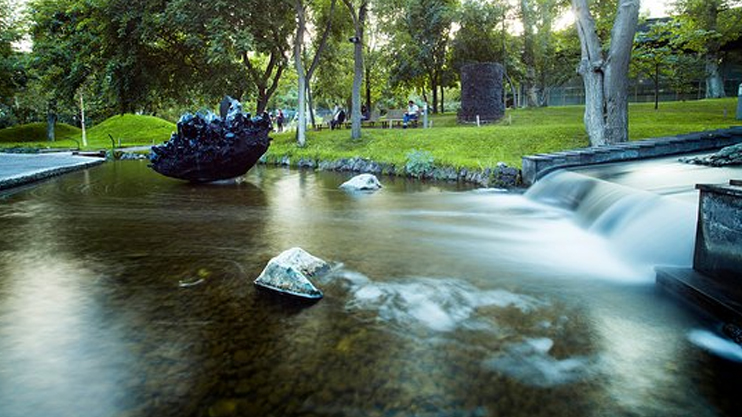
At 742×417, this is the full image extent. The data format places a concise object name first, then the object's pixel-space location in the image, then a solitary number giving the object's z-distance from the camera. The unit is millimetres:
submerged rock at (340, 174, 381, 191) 14078
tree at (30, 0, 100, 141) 25625
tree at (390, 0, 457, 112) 34156
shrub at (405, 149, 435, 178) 16484
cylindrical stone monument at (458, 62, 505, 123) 25000
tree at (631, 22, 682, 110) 23375
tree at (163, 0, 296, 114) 23000
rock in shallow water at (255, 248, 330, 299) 5199
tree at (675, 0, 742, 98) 30312
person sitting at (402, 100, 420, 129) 27656
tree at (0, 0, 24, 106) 35656
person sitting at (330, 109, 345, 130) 31203
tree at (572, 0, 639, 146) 13477
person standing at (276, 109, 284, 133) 42116
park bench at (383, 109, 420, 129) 29231
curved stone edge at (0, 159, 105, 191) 13580
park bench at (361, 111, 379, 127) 30453
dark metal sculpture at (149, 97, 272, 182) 15195
